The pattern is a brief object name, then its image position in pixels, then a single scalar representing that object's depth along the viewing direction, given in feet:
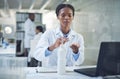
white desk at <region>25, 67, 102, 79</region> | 4.53
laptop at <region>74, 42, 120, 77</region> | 4.36
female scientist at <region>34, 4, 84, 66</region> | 6.49
